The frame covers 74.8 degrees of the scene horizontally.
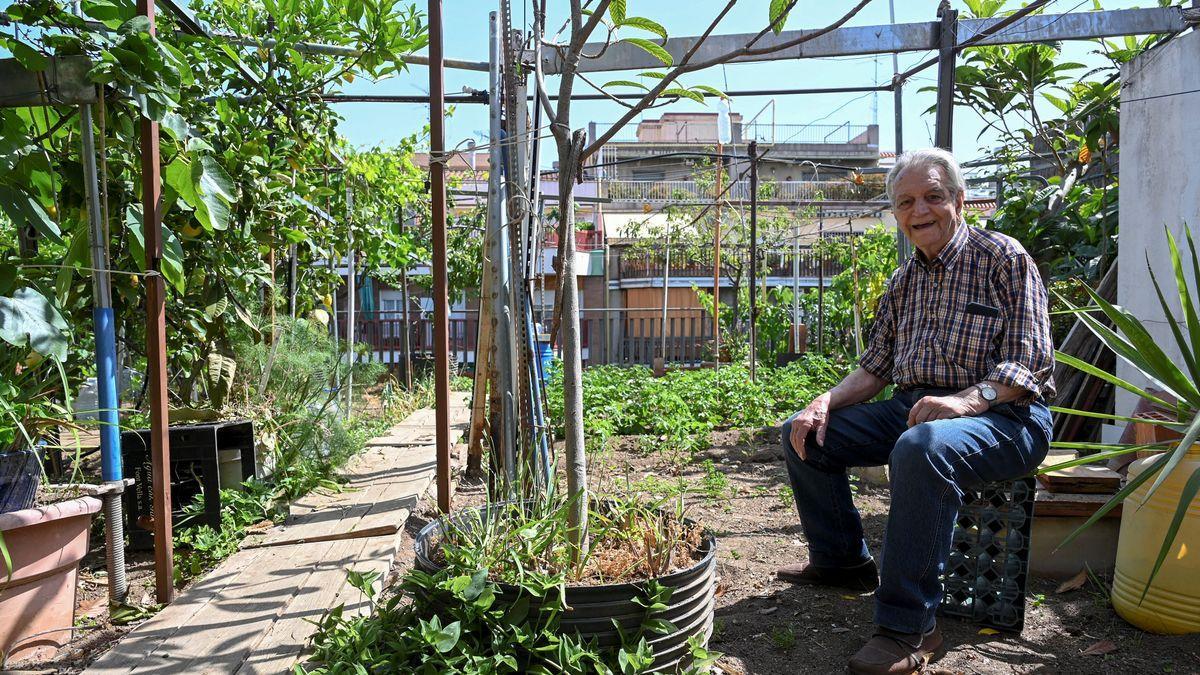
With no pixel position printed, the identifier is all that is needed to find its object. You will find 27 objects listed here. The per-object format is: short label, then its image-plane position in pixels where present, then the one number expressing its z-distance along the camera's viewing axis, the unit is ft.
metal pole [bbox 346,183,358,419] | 16.08
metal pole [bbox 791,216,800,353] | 33.01
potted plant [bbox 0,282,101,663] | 6.10
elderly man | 6.19
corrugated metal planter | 5.20
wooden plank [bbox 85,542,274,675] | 5.94
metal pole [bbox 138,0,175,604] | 6.97
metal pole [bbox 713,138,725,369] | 29.60
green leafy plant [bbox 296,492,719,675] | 5.01
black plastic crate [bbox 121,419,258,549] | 8.97
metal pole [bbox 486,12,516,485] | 9.35
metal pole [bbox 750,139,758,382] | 24.73
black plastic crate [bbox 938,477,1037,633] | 6.84
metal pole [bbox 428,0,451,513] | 9.02
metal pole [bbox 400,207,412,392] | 24.68
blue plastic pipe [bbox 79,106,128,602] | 7.06
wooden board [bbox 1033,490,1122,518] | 8.04
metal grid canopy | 7.04
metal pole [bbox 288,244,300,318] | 13.94
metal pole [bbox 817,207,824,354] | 32.68
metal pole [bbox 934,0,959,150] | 11.00
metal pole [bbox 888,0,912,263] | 13.92
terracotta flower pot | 6.19
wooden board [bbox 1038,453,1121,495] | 8.13
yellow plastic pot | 6.53
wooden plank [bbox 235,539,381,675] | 5.94
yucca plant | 6.30
